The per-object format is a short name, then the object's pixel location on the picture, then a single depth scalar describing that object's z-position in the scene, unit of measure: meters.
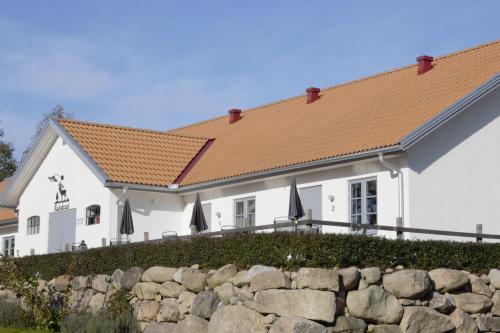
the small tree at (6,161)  64.44
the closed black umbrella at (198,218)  24.59
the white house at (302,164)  22.41
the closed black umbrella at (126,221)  25.92
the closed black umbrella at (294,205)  20.78
